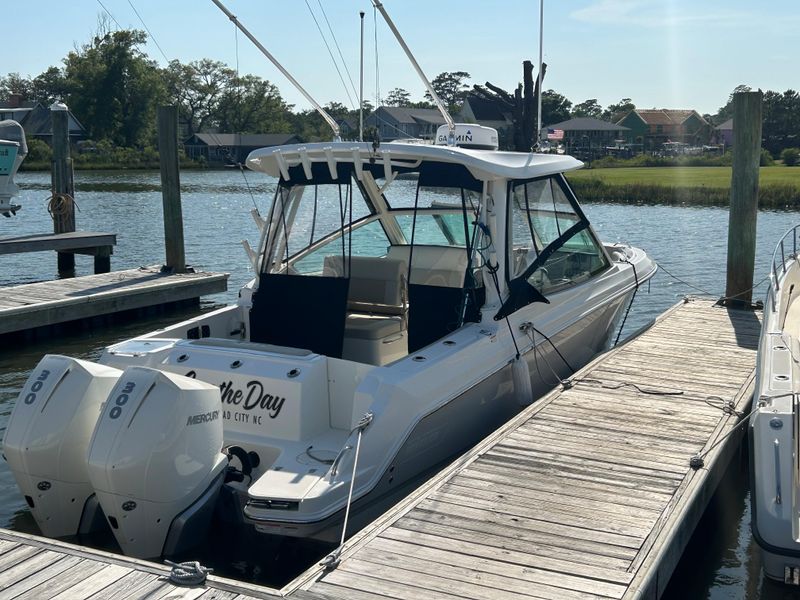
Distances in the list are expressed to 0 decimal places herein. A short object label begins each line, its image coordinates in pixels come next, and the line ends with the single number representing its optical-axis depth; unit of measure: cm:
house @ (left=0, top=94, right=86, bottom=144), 7938
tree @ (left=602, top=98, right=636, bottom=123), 11861
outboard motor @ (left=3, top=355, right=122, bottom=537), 581
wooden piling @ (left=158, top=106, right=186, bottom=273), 1484
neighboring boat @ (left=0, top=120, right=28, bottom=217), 2236
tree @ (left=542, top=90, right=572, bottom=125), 9931
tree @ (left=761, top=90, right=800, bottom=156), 8356
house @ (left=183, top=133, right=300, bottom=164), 8106
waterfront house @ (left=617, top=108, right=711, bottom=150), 10419
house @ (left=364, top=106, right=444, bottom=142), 7931
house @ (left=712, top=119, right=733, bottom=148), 10579
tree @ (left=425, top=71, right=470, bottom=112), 11360
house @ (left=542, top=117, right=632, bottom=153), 9775
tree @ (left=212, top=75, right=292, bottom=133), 9262
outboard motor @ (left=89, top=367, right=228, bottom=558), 544
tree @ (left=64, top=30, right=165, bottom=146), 8031
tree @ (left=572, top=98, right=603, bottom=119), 13125
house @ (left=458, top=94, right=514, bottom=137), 8615
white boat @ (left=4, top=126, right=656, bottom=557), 559
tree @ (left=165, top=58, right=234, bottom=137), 9156
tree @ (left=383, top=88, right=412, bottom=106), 8667
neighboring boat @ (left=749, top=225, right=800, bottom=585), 540
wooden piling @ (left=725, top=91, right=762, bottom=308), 1131
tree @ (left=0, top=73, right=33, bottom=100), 10825
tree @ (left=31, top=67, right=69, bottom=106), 9662
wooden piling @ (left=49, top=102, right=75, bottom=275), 1848
